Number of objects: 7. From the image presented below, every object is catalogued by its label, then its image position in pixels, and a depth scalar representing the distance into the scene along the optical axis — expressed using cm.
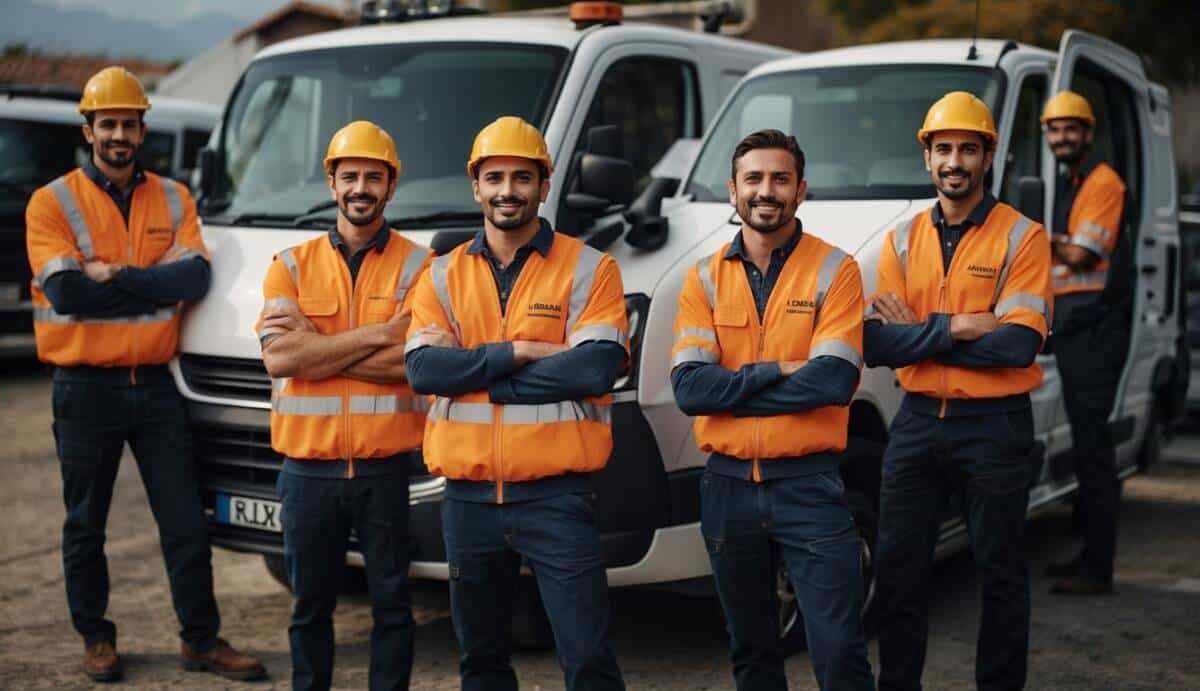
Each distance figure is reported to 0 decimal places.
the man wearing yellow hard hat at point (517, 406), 423
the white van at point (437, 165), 519
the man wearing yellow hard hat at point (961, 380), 475
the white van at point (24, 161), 1323
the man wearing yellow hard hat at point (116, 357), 559
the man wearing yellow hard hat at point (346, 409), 473
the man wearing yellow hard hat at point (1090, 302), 650
